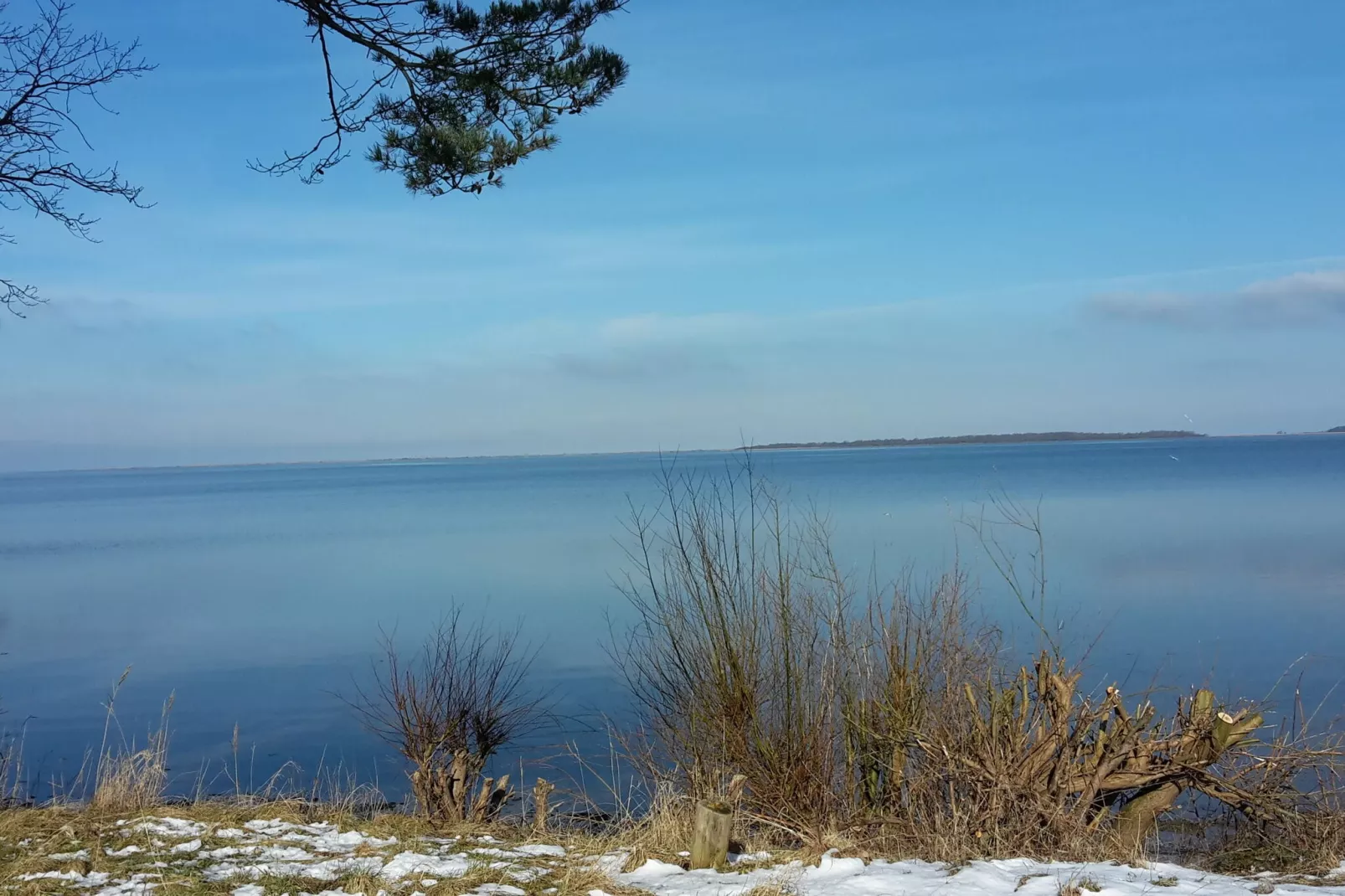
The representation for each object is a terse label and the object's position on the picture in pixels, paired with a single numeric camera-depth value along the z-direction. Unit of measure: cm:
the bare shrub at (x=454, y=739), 782
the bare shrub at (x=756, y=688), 714
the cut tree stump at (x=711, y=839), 577
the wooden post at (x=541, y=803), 696
